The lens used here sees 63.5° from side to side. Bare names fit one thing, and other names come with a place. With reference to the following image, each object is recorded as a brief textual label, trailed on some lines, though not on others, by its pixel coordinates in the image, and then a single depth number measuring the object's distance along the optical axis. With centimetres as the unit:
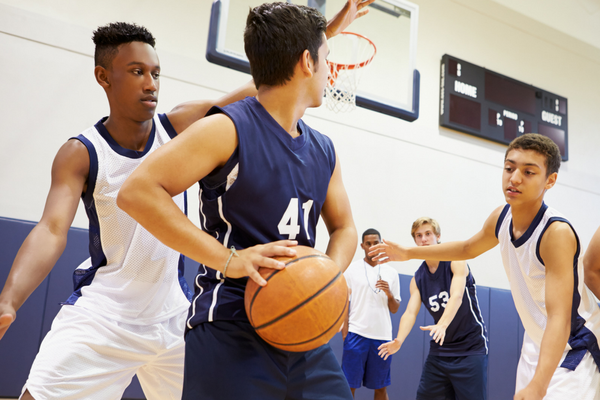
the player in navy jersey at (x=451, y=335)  427
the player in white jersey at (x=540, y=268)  237
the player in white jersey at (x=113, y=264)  195
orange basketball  139
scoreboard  848
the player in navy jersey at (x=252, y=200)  141
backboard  522
